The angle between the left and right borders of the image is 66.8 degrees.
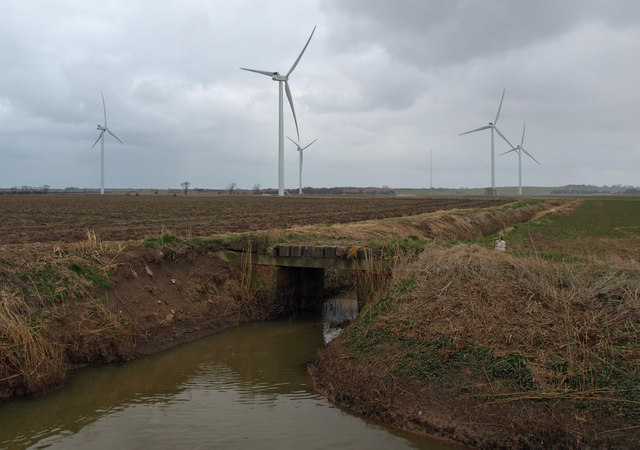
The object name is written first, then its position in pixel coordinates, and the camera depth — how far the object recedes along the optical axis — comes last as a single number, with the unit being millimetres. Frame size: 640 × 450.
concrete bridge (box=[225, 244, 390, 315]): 13047
